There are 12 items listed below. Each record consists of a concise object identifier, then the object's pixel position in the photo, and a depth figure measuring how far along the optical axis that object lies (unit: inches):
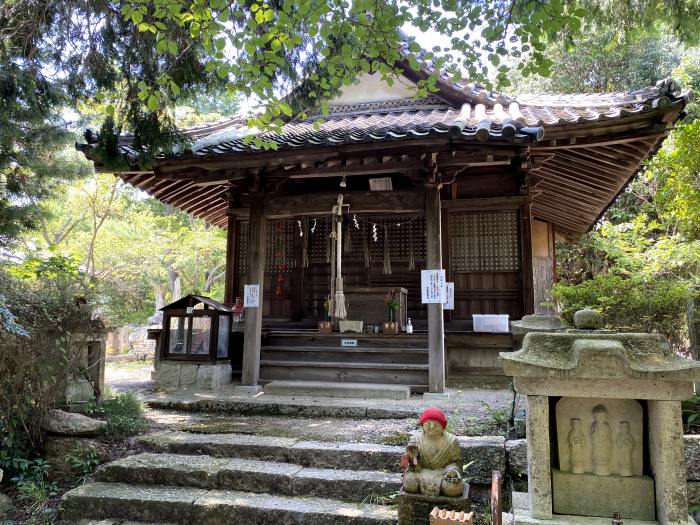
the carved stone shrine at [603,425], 109.6
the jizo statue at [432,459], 130.9
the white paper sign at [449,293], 304.5
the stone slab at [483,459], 162.9
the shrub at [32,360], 195.3
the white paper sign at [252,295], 312.2
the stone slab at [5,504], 175.8
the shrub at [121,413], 222.2
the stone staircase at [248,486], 159.2
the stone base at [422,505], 127.8
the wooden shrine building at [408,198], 271.6
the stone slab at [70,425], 209.6
